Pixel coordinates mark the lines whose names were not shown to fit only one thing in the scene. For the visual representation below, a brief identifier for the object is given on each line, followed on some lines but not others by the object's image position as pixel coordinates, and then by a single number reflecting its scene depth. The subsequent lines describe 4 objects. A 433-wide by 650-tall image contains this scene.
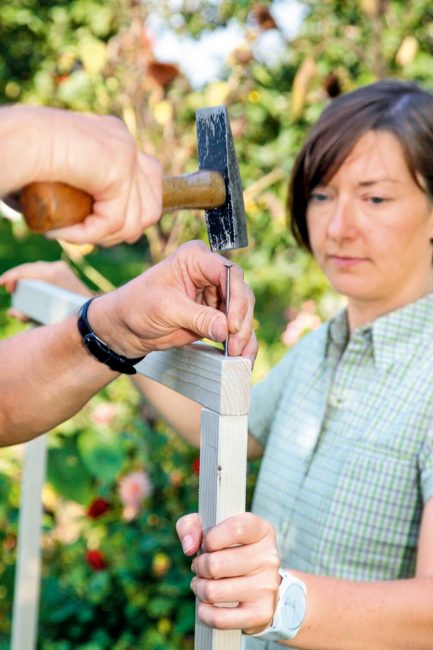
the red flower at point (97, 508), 3.33
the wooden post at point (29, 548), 2.47
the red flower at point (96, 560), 3.24
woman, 1.76
